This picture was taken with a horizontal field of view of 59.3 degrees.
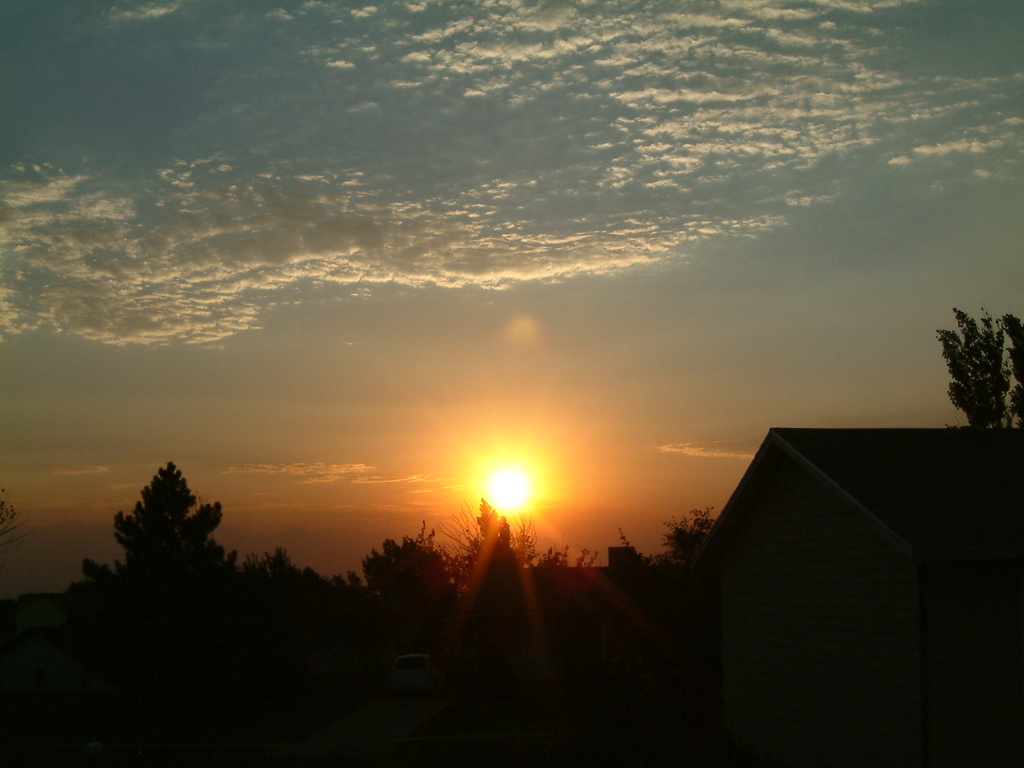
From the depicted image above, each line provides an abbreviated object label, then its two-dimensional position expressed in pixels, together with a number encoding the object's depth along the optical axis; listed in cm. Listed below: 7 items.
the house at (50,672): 3309
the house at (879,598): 1175
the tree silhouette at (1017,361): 3956
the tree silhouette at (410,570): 5812
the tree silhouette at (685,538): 3158
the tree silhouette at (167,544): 3247
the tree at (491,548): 6706
